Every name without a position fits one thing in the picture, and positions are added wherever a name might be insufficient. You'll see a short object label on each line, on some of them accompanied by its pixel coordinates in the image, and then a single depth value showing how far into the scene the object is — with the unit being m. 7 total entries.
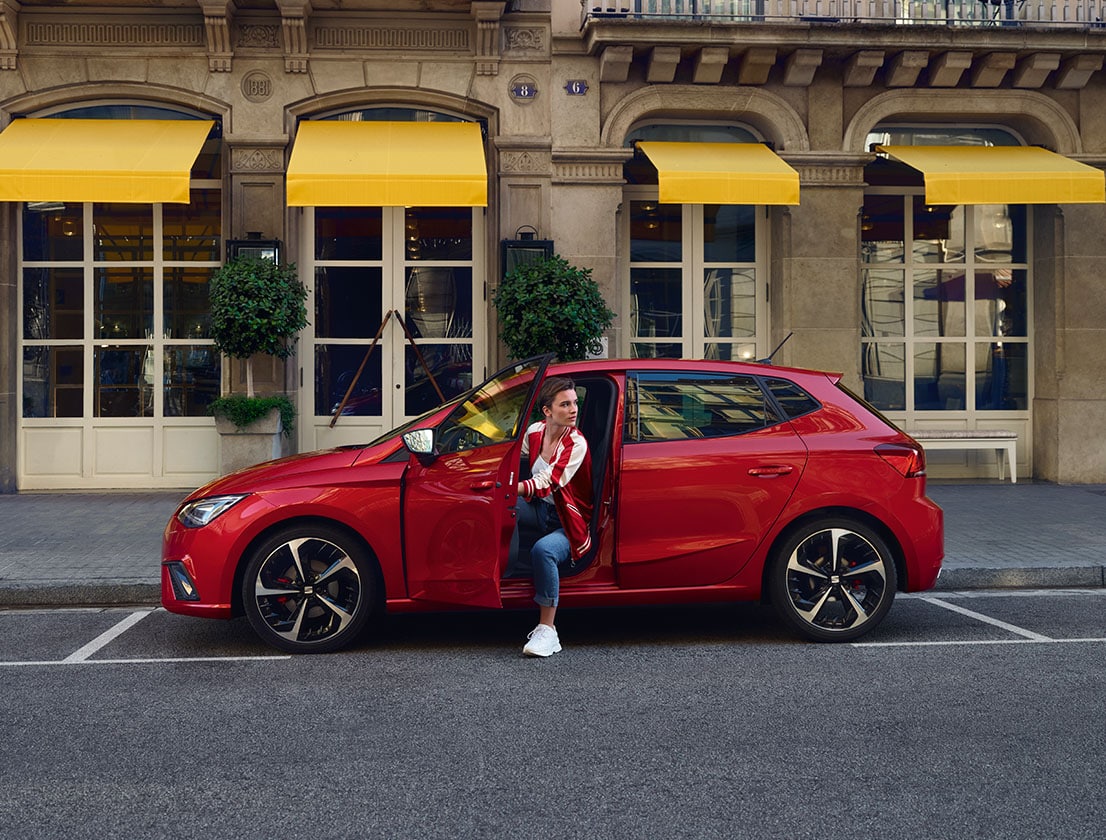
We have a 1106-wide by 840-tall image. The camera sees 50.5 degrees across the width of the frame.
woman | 6.21
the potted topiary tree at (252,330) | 12.23
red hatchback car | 6.23
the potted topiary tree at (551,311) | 12.23
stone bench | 14.02
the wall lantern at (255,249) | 13.08
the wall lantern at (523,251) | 13.27
